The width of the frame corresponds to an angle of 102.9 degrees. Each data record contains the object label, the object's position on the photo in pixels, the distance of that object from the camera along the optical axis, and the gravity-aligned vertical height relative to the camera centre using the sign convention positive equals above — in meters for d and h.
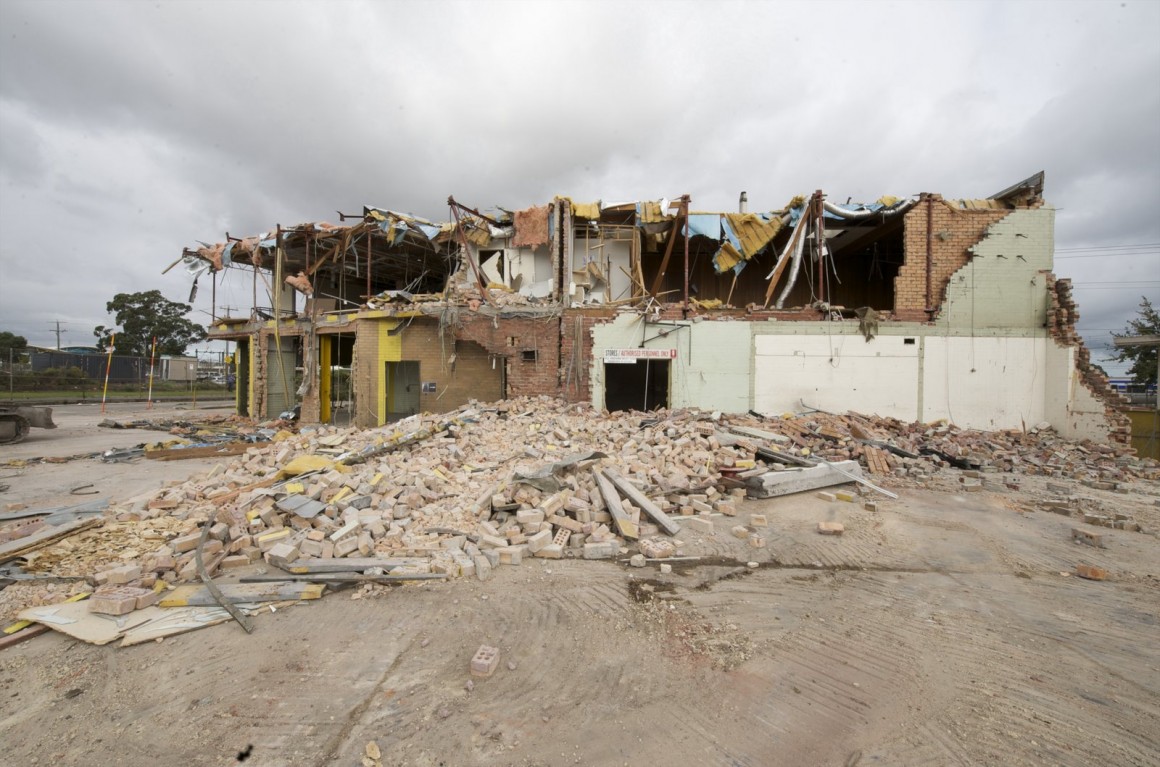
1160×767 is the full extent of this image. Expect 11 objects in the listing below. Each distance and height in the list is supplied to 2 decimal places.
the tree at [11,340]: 37.09 +2.45
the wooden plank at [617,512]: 5.34 -1.61
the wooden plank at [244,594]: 3.91 -1.93
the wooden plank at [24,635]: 3.42 -2.00
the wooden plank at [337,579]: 4.33 -1.91
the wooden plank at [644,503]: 5.61 -1.61
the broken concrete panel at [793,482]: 7.01 -1.54
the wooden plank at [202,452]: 10.66 -1.88
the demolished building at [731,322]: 12.46 +1.68
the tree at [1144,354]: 21.83 +1.68
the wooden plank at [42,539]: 4.71 -1.84
